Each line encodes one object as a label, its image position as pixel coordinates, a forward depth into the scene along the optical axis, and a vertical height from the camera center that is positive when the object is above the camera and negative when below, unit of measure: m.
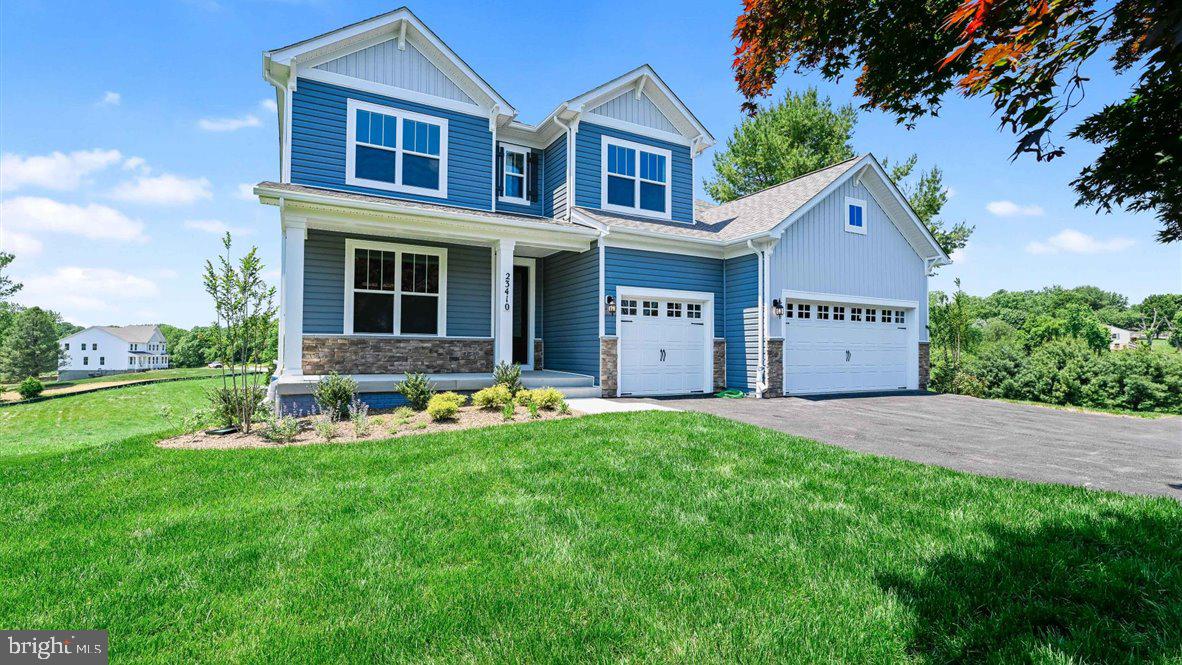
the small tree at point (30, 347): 47.84 -0.30
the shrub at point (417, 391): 8.73 -0.79
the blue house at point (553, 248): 10.38 +2.22
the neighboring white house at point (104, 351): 73.62 -1.00
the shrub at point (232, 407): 7.47 -0.92
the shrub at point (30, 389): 26.38 -2.32
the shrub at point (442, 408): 7.71 -0.95
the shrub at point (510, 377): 9.41 -0.58
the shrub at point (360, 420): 7.04 -1.07
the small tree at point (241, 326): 7.46 +0.29
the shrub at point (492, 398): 8.52 -0.87
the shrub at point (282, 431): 6.82 -1.15
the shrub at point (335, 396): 8.12 -0.81
